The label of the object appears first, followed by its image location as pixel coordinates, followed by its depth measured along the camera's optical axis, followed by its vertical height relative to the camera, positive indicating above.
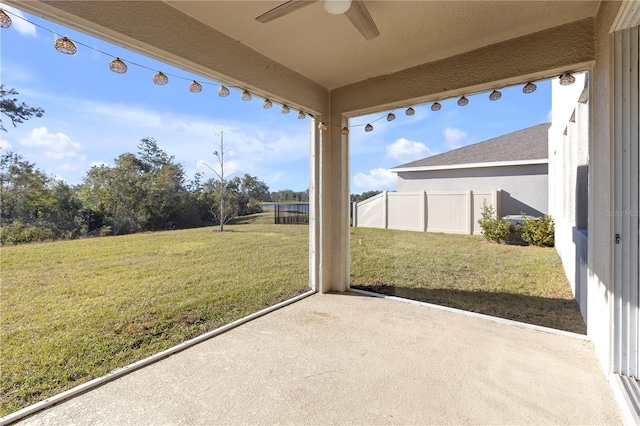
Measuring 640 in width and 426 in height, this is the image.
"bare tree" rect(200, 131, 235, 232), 9.95 +0.85
